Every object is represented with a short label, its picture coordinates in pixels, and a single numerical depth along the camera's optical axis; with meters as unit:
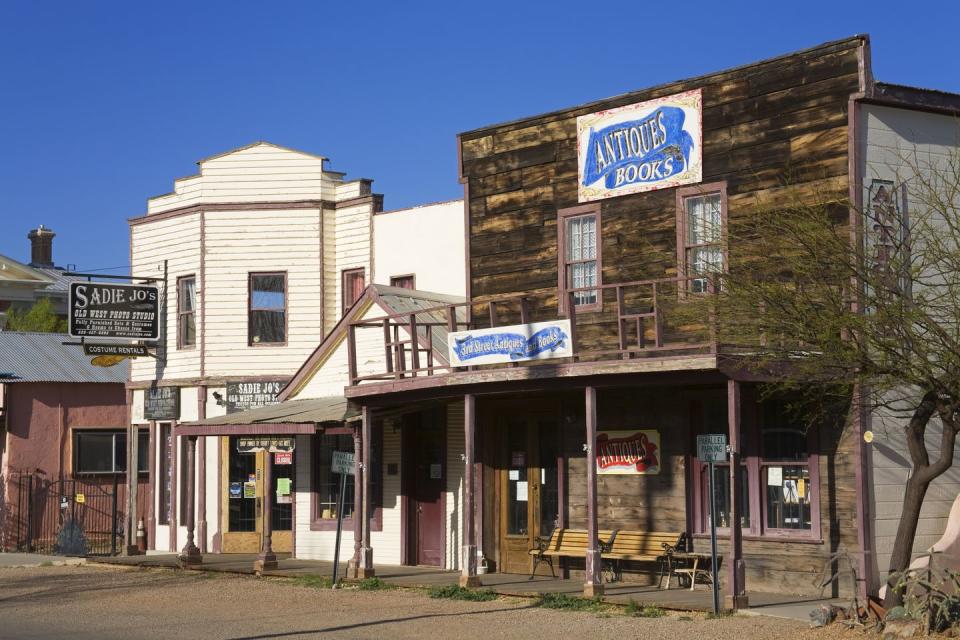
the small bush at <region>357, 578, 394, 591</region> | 20.50
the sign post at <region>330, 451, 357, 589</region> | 21.09
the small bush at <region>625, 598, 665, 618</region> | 16.89
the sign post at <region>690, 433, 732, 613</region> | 16.53
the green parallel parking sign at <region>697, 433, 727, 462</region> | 16.56
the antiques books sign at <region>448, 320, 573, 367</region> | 18.89
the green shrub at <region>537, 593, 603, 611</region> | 17.63
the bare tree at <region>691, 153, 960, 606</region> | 14.37
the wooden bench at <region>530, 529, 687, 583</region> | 19.81
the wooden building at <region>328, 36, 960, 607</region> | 18.25
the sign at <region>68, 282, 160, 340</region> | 27.53
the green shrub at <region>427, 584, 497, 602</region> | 18.88
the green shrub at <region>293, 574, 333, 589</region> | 21.02
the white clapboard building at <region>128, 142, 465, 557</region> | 27.08
